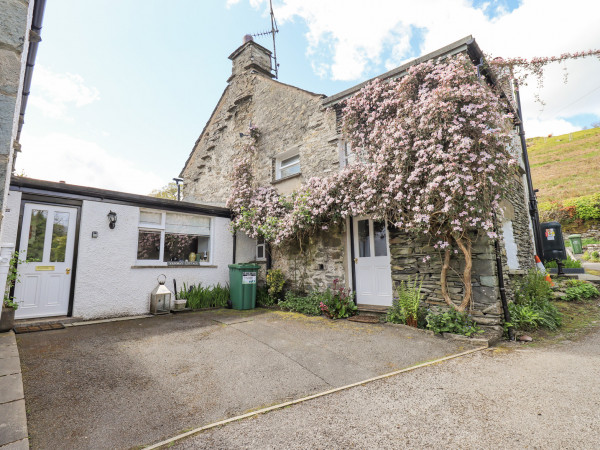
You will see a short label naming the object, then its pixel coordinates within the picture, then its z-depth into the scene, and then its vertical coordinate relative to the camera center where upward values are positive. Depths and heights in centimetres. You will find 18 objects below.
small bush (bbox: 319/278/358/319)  626 -94
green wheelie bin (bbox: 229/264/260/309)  754 -60
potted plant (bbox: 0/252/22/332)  485 -61
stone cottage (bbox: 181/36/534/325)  546 +230
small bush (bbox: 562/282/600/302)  659 -83
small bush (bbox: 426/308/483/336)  458 -105
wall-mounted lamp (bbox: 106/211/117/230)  645 +102
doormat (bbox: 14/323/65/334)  496 -109
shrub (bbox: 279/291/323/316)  670 -101
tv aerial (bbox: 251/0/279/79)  1193 +987
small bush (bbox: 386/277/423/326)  523 -83
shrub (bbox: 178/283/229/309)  736 -85
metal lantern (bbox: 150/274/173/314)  676 -83
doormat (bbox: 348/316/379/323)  575 -119
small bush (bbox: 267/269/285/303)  795 -57
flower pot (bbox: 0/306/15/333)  484 -88
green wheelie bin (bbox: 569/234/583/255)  1329 +62
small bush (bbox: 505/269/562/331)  491 -90
